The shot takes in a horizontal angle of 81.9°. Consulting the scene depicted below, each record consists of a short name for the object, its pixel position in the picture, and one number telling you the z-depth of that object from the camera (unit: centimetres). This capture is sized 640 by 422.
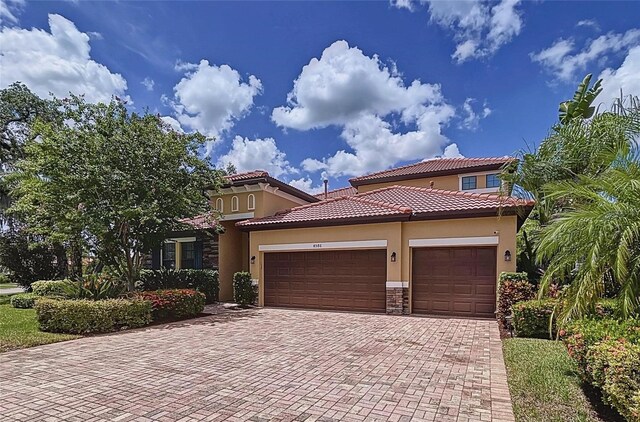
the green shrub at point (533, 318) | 899
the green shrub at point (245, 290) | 1595
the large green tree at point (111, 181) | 1227
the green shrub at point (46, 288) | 1527
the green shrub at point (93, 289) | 1209
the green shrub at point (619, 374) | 387
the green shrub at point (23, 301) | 1571
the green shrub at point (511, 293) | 1067
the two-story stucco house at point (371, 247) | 1250
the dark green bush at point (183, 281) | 1772
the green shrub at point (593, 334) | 486
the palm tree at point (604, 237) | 508
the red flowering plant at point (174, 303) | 1235
